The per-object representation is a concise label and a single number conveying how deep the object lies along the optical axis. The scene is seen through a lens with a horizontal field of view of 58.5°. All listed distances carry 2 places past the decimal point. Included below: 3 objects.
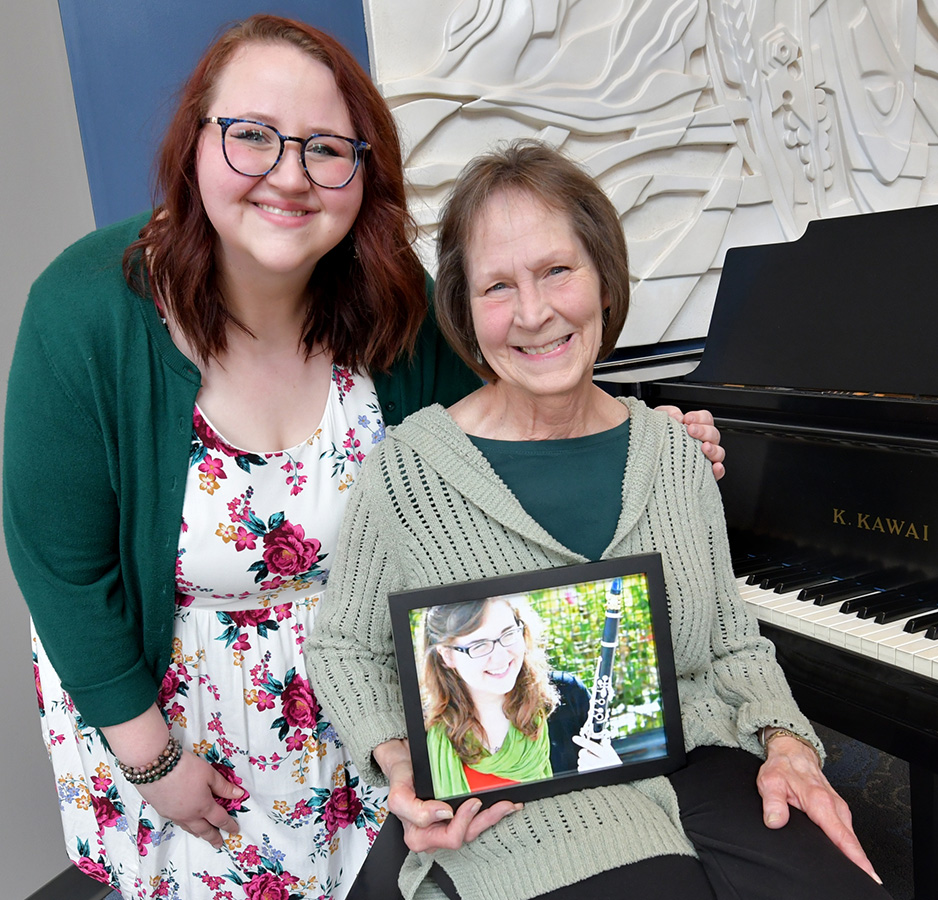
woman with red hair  1.22
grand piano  1.59
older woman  1.10
